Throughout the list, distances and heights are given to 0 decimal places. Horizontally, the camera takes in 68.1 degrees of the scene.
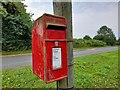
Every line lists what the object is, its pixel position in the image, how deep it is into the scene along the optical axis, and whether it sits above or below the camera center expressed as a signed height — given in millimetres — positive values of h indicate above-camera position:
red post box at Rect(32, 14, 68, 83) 698 -33
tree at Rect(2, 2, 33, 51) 7563 +1076
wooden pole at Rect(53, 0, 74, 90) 763 +88
